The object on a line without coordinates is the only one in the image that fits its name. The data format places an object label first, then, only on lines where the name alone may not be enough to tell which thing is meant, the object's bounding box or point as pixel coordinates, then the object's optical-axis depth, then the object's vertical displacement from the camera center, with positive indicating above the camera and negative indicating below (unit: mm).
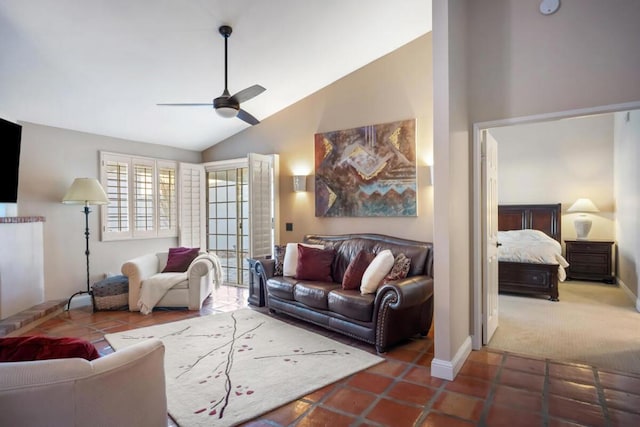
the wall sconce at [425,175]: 4227 +423
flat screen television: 3792 +624
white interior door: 3324 -300
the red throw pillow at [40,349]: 1356 -557
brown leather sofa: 3152 -901
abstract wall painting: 4348 +533
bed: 4934 -935
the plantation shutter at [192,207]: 6117 +88
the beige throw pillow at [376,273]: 3434 -635
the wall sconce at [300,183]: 5277 +427
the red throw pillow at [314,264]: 4141 -655
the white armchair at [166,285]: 4543 -986
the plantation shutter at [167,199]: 5934 +227
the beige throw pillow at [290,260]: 4366 -633
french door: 5141 +3
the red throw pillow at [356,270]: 3659 -651
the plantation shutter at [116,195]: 5223 +272
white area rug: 2318 -1304
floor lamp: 4496 +251
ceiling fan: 3230 +1060
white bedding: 4984 -638
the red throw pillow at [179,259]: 5016 -693
